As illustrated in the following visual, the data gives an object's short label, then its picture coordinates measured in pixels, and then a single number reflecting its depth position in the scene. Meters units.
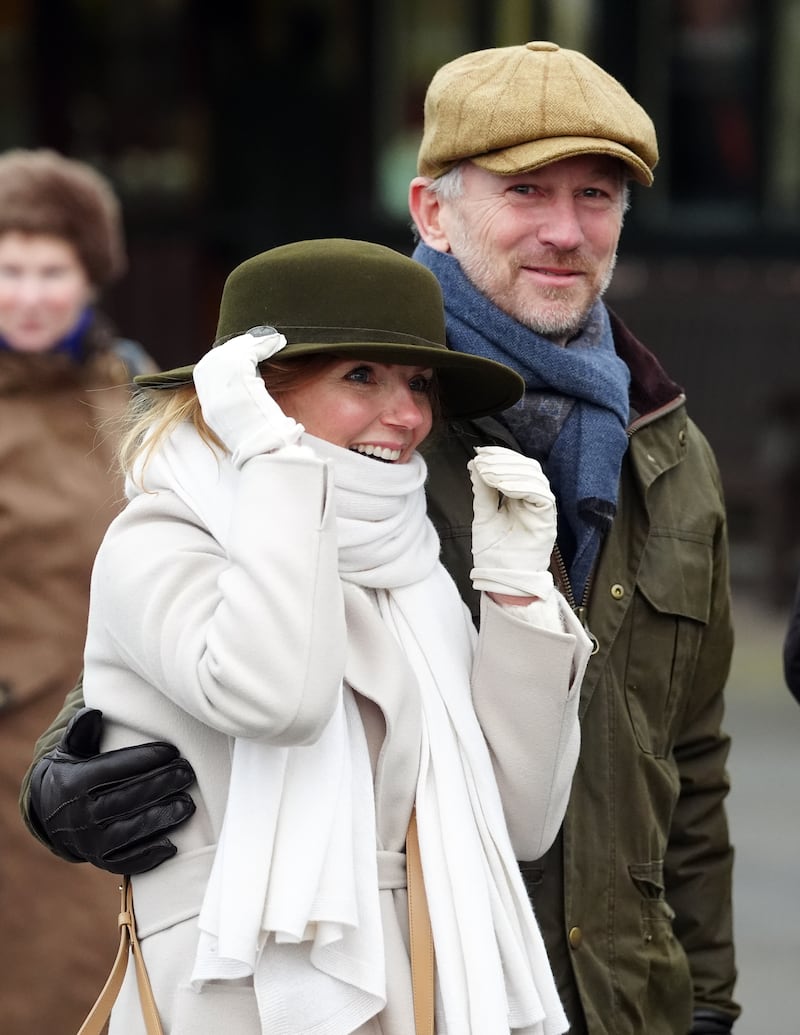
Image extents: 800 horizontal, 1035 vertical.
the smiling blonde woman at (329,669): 4.97
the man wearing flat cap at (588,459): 6.18
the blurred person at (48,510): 9.40
